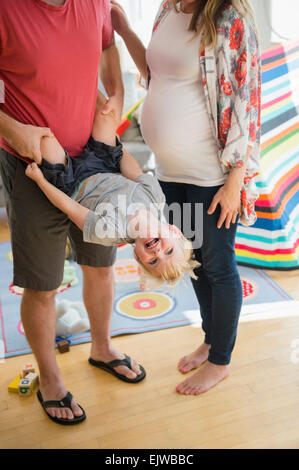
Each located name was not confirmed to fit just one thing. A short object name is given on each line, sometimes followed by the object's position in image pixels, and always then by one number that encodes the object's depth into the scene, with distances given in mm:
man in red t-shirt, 1220
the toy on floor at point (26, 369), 1742
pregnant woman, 1293
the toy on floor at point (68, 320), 1994
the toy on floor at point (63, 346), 1920
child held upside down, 1334
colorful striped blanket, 2504
